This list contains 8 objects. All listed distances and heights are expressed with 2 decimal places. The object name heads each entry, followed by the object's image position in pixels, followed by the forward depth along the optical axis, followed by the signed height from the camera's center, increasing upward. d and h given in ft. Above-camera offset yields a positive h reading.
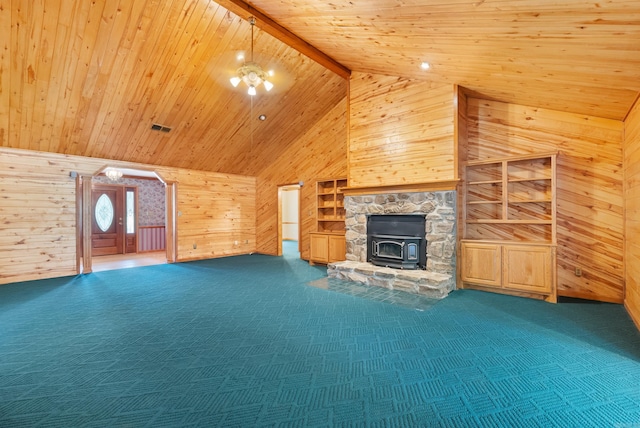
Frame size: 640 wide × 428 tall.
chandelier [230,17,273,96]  13.01 +6.34
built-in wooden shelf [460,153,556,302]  13.17 -0.74
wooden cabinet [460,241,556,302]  12.91 -2.71
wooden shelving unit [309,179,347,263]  21.54 -1.17
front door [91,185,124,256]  27.81 -0.92
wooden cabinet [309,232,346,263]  21.31 -2.81
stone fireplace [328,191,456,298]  14.24 -2.26
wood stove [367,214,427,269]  15.90 -1.73
